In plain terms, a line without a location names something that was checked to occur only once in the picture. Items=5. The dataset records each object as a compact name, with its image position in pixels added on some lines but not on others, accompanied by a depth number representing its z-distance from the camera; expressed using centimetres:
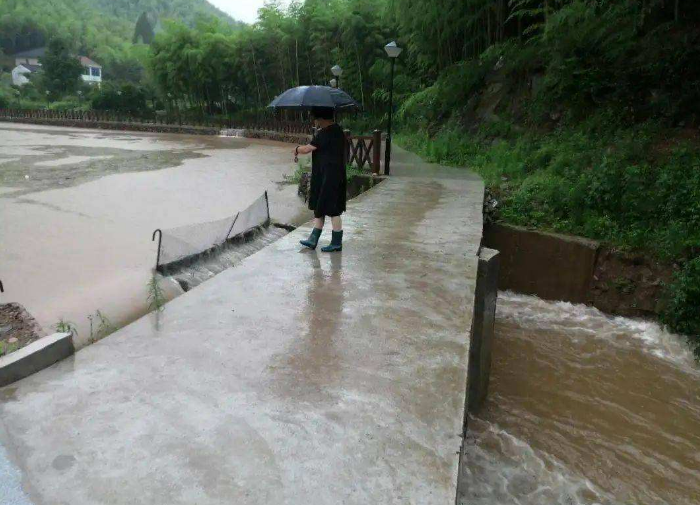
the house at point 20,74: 6382
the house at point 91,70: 7150
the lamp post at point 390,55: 1028
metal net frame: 607
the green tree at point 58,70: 5094
